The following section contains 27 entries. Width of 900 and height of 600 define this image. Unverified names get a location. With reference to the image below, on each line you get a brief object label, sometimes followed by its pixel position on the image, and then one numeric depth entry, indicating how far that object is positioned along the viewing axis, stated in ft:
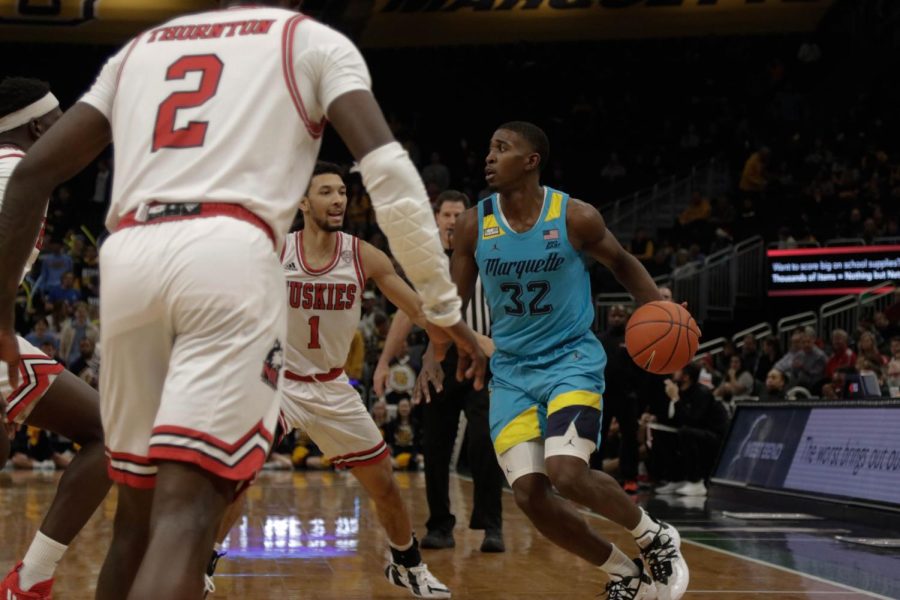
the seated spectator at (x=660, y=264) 66.13
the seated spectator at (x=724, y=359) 53.83
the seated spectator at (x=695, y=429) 41.65
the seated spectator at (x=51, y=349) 51.42
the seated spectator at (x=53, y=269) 66.13
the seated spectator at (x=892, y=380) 38.14
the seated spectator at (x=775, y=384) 43.09
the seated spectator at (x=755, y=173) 76.02
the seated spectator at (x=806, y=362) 46.75
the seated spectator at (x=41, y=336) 54.08
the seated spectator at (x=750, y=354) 53.26
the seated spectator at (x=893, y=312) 51.08
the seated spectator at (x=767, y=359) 51.83
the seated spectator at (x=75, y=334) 56.34
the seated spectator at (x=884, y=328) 51.83
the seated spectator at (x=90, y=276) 67.41
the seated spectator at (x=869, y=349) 43.42
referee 27.37
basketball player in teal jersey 18.88
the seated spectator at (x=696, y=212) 75.31
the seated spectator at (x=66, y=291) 64.49
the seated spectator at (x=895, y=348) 42.28
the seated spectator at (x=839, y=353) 45.74
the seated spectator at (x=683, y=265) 65.31
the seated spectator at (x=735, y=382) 46.83
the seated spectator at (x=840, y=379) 38.43
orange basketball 19.29
